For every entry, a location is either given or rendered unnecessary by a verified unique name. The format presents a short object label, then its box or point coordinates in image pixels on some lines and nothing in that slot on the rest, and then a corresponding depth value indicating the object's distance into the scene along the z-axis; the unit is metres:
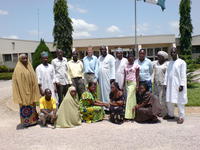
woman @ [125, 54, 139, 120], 5.66
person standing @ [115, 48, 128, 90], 6.21
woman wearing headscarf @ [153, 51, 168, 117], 5.83
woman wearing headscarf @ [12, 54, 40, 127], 5.27
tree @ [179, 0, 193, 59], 28.53
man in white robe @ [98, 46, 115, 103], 6.24
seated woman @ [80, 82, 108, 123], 5.63
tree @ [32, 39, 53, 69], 15.81
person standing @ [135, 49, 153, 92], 5.82
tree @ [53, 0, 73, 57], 24.88
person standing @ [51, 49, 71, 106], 6.14
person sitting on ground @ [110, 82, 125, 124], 5.46
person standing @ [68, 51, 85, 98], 6.25
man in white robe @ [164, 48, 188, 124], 5.32
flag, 12.24
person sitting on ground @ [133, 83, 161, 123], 5.37
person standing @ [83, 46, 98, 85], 6.30
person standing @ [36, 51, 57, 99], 5.75
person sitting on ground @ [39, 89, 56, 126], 5.44
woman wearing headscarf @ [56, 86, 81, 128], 5.35
